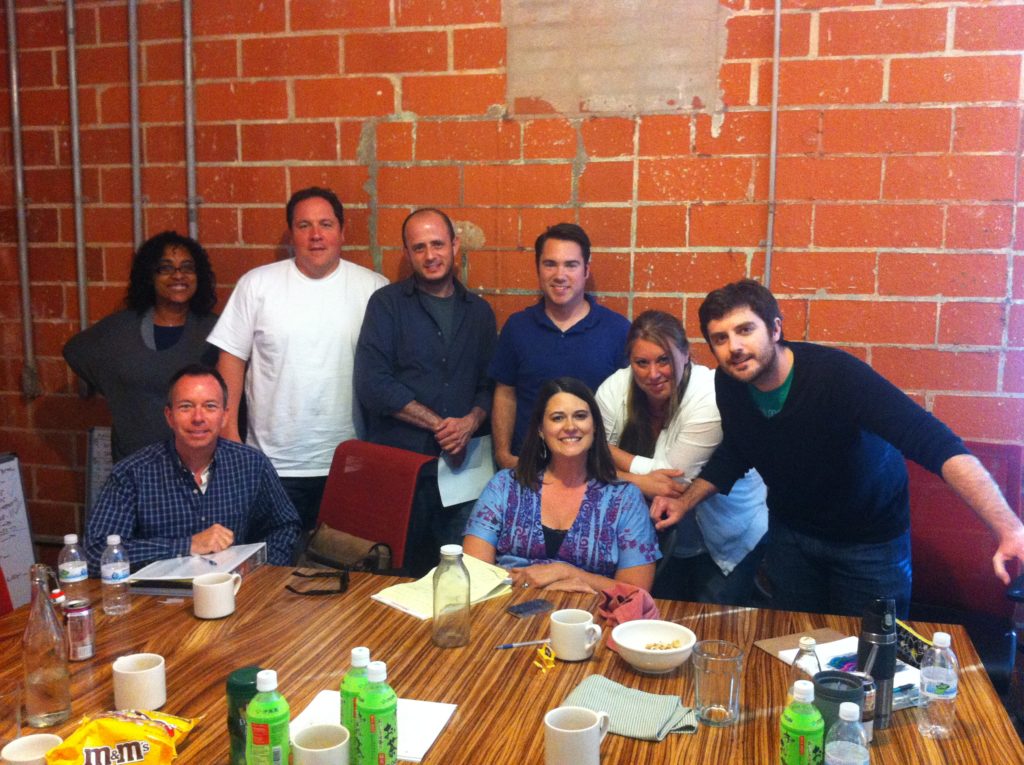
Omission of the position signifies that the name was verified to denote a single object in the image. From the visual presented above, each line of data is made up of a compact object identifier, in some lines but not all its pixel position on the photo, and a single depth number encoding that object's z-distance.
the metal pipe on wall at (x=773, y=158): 3.23
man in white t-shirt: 3.40
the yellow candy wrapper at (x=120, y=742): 1.41
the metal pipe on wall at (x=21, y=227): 3.96
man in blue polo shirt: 3.18
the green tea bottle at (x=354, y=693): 1.42
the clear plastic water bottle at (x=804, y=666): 1.63
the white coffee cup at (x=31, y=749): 1.40
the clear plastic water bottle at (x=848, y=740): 1.28
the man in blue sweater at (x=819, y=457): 2.26
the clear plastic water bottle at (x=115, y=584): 2.08
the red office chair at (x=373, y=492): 2.72
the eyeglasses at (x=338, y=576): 2.21
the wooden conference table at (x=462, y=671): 1.51
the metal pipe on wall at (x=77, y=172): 3.91
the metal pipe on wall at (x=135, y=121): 3.82
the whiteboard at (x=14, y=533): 3.69
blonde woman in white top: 2.76
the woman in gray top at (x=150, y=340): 3.46
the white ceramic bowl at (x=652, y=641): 1.73
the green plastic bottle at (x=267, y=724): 1.32
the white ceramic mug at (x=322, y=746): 1.35
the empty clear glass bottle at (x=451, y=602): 1.91
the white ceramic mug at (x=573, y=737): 1.38
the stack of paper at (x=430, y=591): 2.11
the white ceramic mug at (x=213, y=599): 2.04
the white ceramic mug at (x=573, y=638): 1.81
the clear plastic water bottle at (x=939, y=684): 1.61
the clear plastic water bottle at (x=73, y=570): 1.95
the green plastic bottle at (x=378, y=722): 1.38
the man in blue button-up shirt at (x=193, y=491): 2.55
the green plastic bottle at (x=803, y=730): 1.34
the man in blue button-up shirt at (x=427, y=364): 3.27
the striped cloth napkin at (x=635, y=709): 1.55
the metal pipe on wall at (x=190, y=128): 3.77
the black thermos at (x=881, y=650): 1.51
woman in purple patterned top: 2.43
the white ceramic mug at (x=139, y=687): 1.62
